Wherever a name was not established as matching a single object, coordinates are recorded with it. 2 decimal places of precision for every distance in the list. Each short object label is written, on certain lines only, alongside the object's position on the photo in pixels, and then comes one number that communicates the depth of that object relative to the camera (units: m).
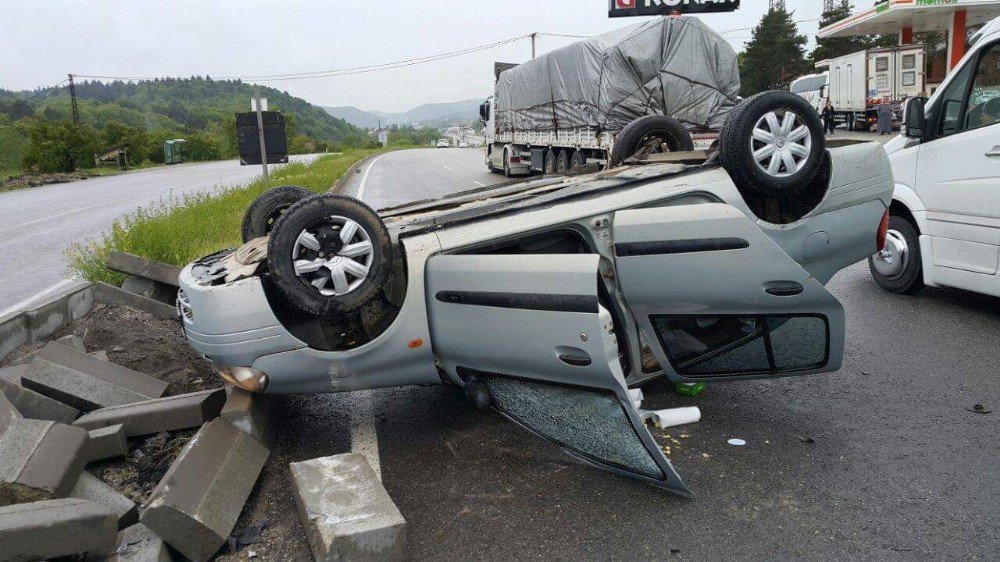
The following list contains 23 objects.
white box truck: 29.91
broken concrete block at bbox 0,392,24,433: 3.44
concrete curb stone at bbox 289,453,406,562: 2.76
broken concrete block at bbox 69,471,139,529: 3.03
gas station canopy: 29.28
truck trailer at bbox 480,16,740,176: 15.34
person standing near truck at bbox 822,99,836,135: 31.16
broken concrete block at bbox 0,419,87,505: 2.90
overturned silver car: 3.33
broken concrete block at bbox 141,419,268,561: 2.84
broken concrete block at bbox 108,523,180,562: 2.77
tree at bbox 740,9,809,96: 62.94
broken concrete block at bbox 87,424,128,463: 3.58
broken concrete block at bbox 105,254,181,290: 6.18
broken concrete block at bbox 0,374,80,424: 3.82
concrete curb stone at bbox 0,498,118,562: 2.51
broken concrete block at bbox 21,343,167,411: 4.04
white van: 5.56
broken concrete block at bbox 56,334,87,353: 4.87
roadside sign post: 14.91
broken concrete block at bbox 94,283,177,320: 6.11
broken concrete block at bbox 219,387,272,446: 3.66
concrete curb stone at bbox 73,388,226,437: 3.82
